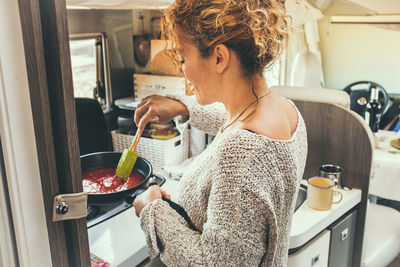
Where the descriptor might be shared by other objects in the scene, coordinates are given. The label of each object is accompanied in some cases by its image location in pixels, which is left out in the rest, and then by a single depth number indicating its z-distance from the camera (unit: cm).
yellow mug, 162
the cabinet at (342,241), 173
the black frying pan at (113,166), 133
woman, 87
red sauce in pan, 146
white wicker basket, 206
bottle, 262
